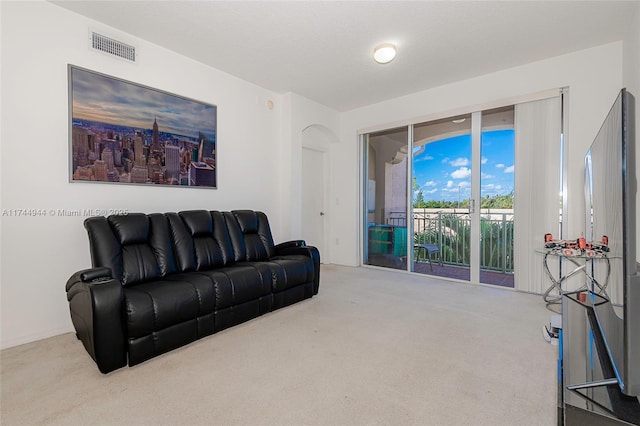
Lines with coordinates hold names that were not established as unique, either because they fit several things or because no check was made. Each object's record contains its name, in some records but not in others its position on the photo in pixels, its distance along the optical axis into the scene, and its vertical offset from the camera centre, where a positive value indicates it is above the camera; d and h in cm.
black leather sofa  184 -54
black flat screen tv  86 -10
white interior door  505 +25
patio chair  443 -57
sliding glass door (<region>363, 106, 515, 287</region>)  380 +21
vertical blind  334 +31
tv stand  78 -52
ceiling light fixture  301 +162
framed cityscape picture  259 +76
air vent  266 +152
